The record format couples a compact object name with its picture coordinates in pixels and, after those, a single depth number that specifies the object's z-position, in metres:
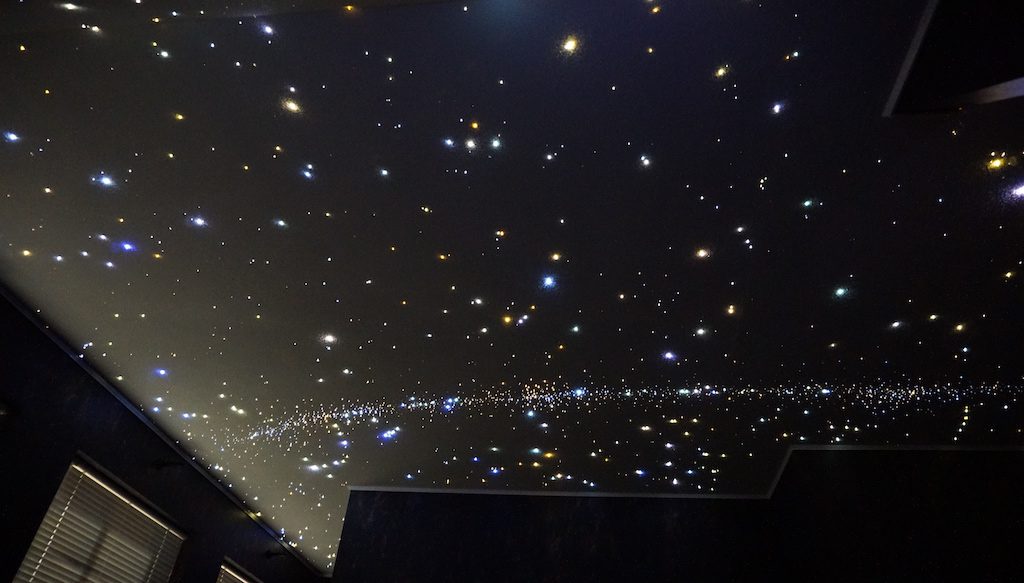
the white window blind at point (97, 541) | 4.70
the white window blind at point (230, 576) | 6.37
